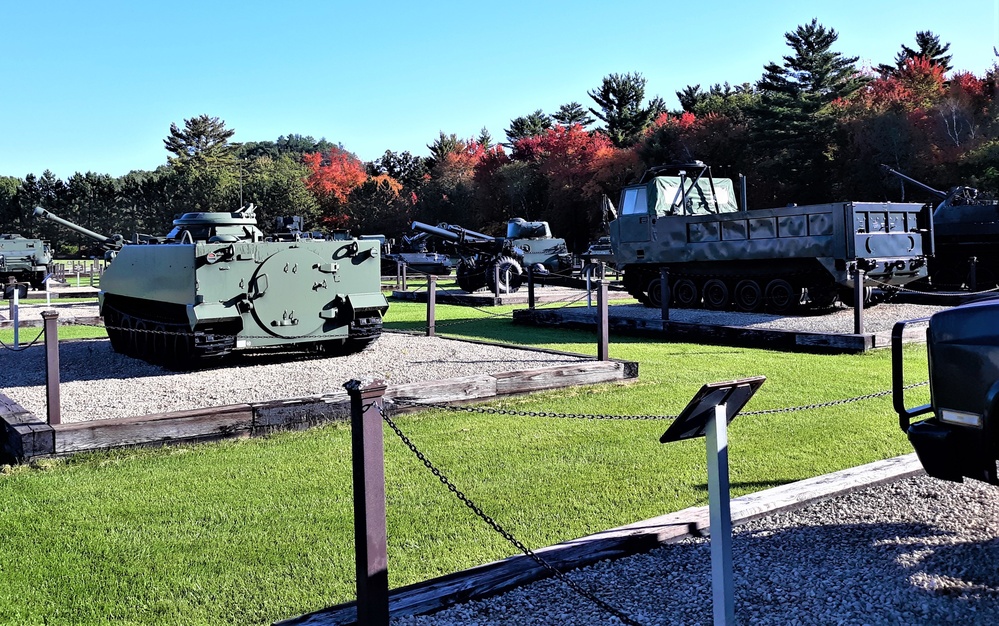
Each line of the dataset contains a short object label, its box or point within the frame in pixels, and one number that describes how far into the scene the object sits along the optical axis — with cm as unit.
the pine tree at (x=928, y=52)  4622
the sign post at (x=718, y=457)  350
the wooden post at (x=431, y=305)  1350
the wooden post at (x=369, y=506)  353
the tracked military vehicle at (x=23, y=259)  2858
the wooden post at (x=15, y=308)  1394
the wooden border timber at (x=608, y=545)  388
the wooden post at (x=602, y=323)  1024
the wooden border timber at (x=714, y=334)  1176
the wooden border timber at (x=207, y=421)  685
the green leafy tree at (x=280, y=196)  5725
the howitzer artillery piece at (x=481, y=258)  2389
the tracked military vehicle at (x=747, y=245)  1494
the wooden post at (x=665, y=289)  1453
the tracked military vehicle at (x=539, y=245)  2854
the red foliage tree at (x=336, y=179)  6489
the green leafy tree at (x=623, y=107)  5369
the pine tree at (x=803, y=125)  3916
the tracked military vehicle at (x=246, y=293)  1018
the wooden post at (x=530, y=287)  1746
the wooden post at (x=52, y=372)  711
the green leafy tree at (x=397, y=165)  7194
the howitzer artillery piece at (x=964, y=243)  1888
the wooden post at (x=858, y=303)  1218
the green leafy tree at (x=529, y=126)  6438
